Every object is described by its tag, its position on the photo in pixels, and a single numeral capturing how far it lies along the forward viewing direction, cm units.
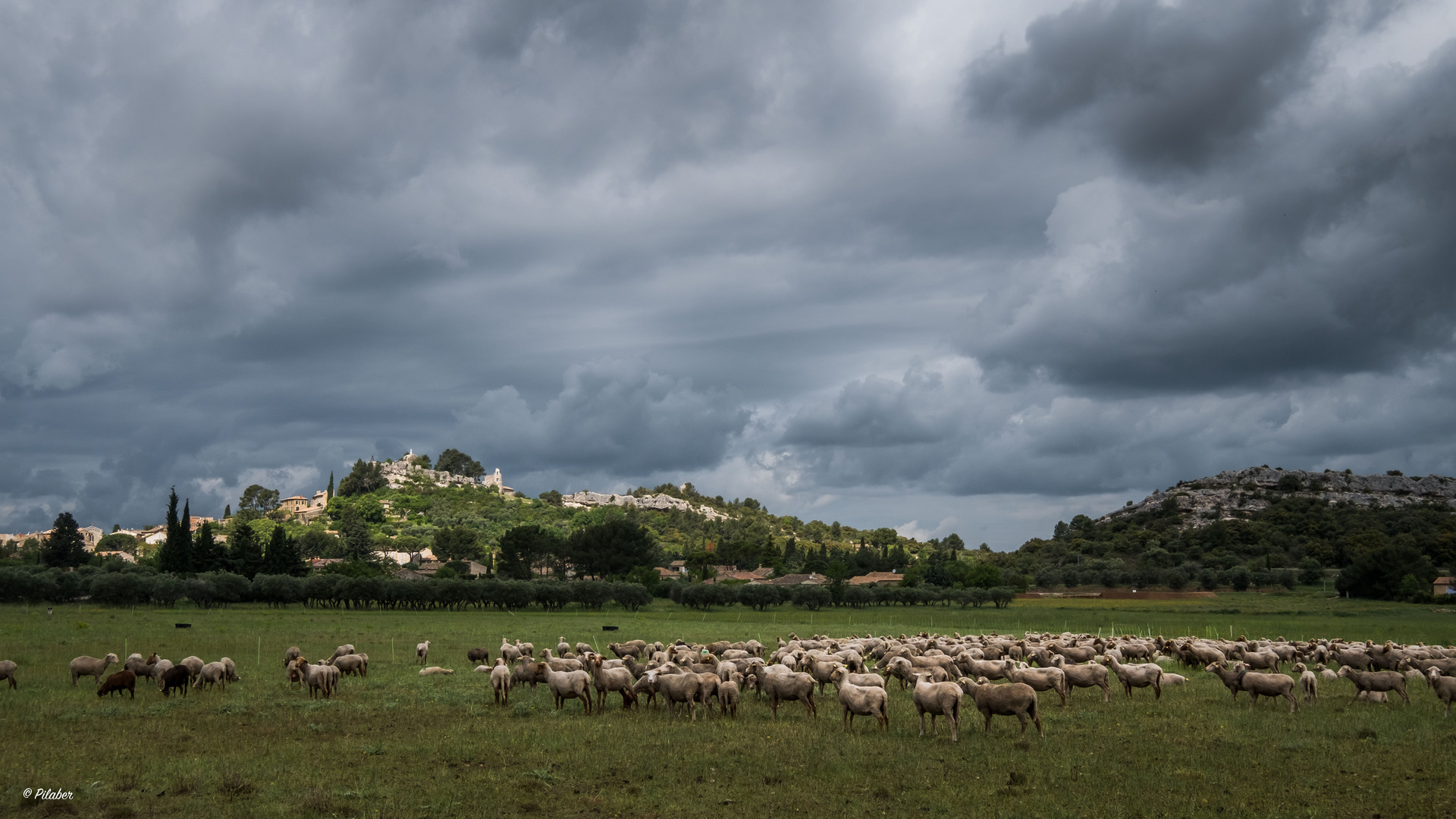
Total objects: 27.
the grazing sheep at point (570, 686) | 2244
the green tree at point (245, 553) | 11025
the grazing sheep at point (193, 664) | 2580
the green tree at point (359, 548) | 19512
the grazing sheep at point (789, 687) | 2133
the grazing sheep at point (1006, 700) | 1827
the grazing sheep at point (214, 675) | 2614
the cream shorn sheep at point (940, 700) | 1836
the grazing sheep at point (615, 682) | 2289
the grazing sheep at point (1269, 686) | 2225
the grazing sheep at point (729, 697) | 2112
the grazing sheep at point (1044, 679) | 2253
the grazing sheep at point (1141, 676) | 2412
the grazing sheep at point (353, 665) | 3044
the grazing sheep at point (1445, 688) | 2075
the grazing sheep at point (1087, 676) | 2398
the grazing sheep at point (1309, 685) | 2259
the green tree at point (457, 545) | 19090
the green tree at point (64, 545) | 14775
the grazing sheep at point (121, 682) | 2412
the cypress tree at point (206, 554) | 11006
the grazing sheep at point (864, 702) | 1933
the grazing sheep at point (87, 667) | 2714
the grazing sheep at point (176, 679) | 2483
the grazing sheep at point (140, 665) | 2698
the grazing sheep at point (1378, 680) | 2317
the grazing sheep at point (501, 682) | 2358
